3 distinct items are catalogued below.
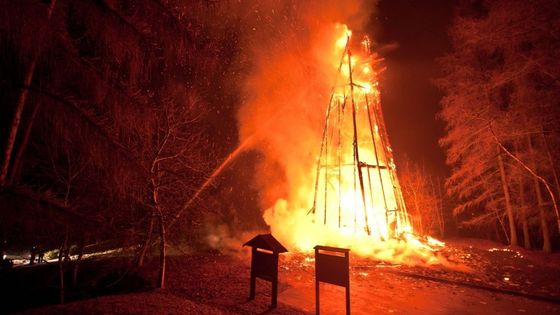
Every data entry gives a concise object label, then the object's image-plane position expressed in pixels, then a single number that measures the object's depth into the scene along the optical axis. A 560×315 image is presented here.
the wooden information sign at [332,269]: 5.98
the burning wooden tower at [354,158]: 13.89
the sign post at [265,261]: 6.73
